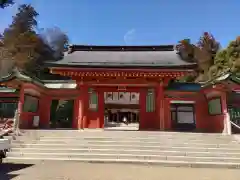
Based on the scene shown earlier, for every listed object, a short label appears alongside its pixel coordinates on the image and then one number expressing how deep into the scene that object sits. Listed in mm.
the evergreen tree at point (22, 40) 38469
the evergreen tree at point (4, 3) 8622
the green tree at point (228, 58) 38412
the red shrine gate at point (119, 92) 14438
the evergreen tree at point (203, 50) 51656
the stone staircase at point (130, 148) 8953
